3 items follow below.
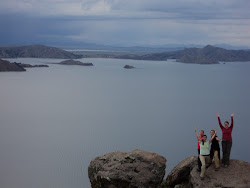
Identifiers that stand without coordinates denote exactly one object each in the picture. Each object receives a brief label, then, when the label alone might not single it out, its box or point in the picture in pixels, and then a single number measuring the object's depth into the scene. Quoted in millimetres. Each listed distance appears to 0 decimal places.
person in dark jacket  11868
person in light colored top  11727
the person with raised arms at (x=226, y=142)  11969
